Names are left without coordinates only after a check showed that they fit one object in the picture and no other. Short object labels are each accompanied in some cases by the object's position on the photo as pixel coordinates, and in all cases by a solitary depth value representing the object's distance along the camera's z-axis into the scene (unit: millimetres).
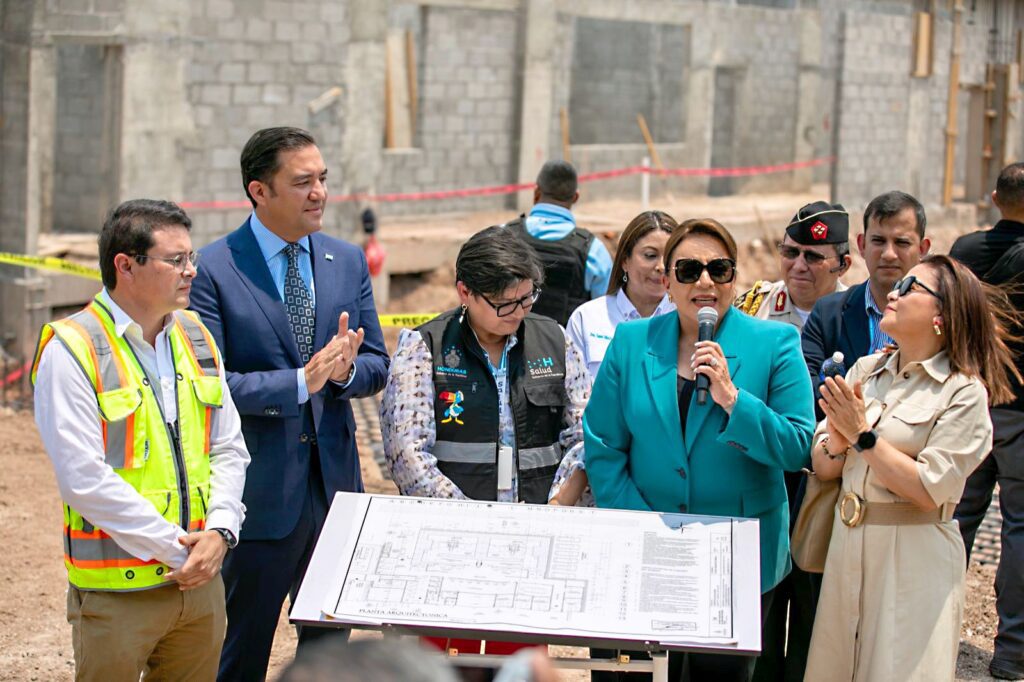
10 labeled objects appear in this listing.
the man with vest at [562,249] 7180
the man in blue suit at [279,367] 4508
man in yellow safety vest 3748
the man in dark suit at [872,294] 4961
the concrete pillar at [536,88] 17094
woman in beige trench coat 4039
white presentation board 3586
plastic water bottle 4594
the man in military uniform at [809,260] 5340
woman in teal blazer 4172
